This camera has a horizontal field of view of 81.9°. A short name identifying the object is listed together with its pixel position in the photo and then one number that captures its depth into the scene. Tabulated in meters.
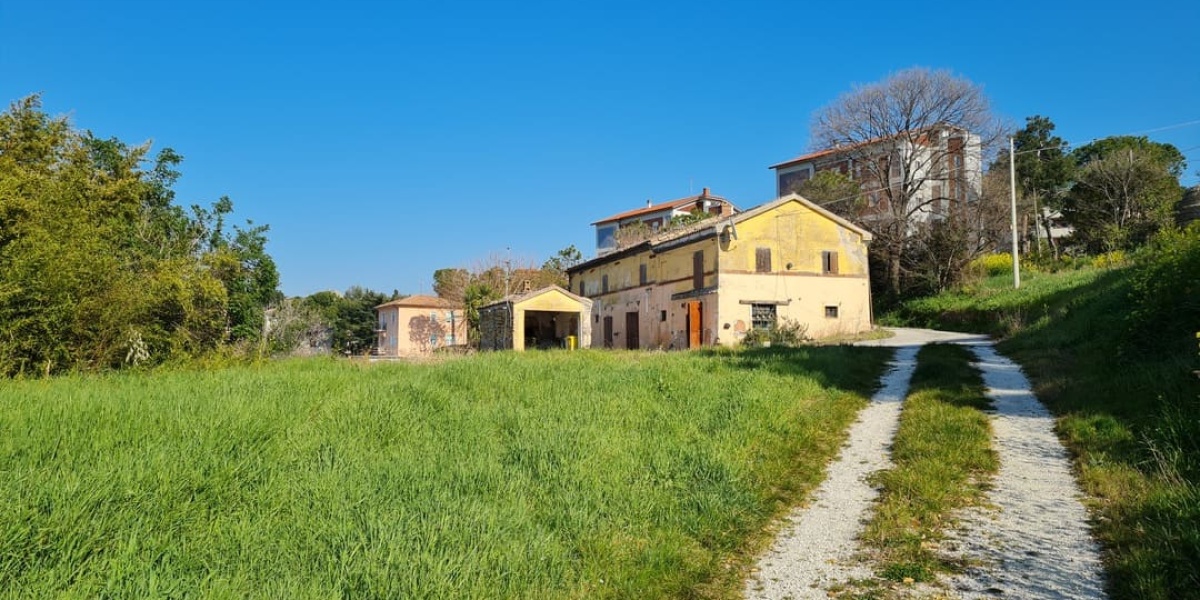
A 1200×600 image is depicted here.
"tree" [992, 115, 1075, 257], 43.97
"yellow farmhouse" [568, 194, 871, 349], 29.16
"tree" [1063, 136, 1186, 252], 36.69
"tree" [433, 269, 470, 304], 52.97
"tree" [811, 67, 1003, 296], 38.28
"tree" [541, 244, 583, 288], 56.69
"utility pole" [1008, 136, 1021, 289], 31.77
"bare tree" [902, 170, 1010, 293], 37.34
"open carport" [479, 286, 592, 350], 32.34
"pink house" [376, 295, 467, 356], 55.03
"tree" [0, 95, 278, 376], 10.98
